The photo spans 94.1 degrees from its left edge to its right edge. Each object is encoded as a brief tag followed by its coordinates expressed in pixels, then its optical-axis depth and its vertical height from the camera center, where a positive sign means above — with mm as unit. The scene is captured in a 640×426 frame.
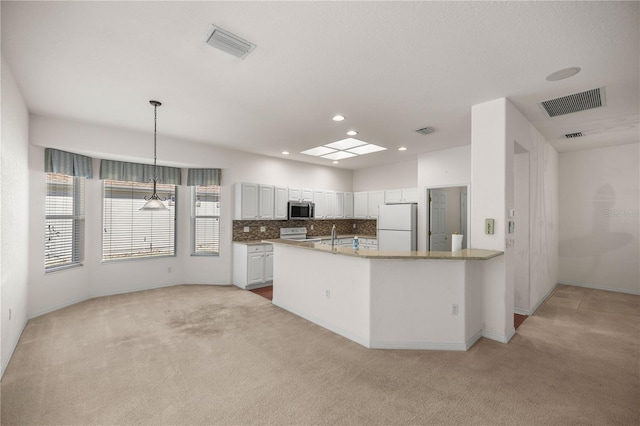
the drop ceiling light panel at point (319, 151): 5852 +1303
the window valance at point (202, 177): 5852 +739
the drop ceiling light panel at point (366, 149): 5652 +1296
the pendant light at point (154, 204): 3736 +131
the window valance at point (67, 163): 4262 +771
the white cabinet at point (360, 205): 7613 +255
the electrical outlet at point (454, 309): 3176 -1003
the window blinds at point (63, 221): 4422 -107
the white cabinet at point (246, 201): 5891 +268
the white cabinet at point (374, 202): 7241 +317
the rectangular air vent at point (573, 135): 4750 +1296
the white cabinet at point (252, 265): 5668 -985
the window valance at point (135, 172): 5070 +764
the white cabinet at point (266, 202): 6168 +265
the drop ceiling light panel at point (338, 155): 6215 +1285
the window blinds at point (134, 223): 5219 -170
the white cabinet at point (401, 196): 6512 +437
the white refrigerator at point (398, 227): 6012 -248
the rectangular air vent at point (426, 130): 4480 +1301
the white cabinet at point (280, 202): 6410 +277
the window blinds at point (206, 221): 6012 -133
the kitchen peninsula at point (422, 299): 3170 -931
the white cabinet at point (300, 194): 6699 +468
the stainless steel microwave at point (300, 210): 6590 +105
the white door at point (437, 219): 6040 -88
